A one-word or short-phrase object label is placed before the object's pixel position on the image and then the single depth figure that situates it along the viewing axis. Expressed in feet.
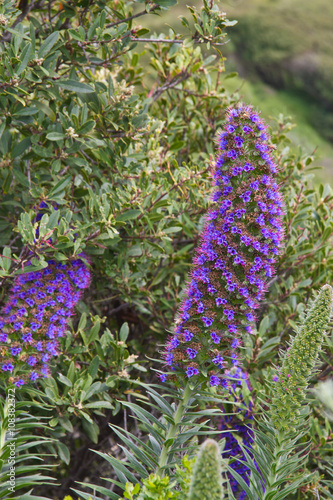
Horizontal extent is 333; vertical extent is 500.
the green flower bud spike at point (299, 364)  14.56
